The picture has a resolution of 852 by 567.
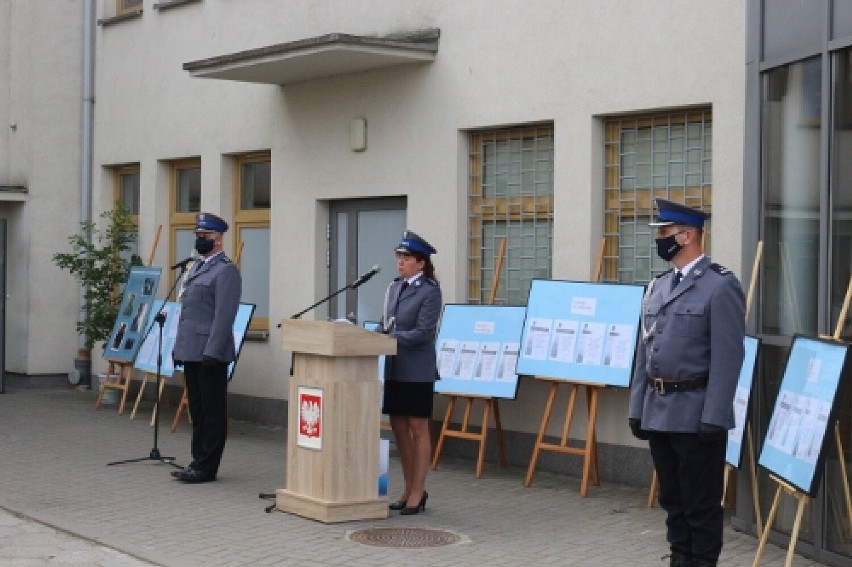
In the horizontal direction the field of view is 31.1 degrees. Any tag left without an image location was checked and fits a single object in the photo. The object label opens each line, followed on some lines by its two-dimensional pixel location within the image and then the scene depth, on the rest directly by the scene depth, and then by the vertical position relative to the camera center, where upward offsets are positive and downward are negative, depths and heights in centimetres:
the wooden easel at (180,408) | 1498 -149
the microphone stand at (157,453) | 1244 -165
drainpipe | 1903 +161
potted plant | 1728 -16
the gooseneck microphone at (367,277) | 952 -11
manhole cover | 920 -169
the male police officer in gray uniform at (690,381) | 727 -56
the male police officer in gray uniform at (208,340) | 1140 -62
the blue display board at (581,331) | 1104 -50
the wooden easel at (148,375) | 1616 -129
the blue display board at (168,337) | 1486 -82
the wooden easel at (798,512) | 754 -124
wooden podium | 975 -103
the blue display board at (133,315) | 1655 -64
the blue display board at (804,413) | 754 -75
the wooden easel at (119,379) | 1661 -139
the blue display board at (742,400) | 902 -79
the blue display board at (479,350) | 1205 -71
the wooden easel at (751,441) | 900 -105
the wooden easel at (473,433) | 1209 -136
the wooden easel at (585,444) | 1123 -133
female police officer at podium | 1005 -65
